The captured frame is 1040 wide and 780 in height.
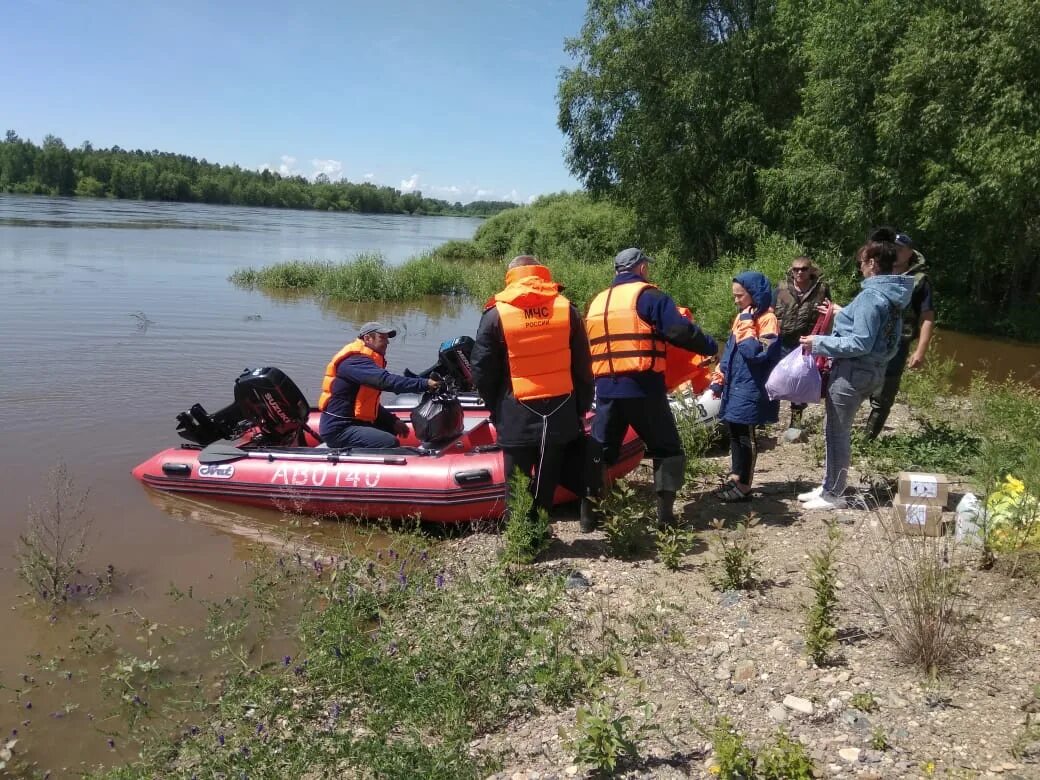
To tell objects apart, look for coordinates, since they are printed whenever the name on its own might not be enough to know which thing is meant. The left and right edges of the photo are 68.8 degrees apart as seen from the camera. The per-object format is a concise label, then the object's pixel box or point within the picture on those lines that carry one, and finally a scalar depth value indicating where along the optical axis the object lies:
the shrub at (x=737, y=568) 3.68
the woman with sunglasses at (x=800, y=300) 5.75
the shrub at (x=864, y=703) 2.61
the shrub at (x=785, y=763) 2.25
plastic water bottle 3.59
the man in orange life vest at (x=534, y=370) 4.18
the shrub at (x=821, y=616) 2.92
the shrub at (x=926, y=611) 2.75
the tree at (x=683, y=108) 18.59
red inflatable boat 5.55
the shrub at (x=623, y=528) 4.32
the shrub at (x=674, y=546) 4.06
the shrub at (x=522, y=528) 3.90
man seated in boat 6.03
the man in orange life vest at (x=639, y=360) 4.28
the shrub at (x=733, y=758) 2.28
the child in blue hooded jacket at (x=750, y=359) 4.65
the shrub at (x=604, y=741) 2.42
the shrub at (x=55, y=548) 4.55
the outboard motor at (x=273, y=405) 6.33
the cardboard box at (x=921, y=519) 3.93
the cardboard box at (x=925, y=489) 4.01
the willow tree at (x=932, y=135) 12.38
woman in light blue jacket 4.10
